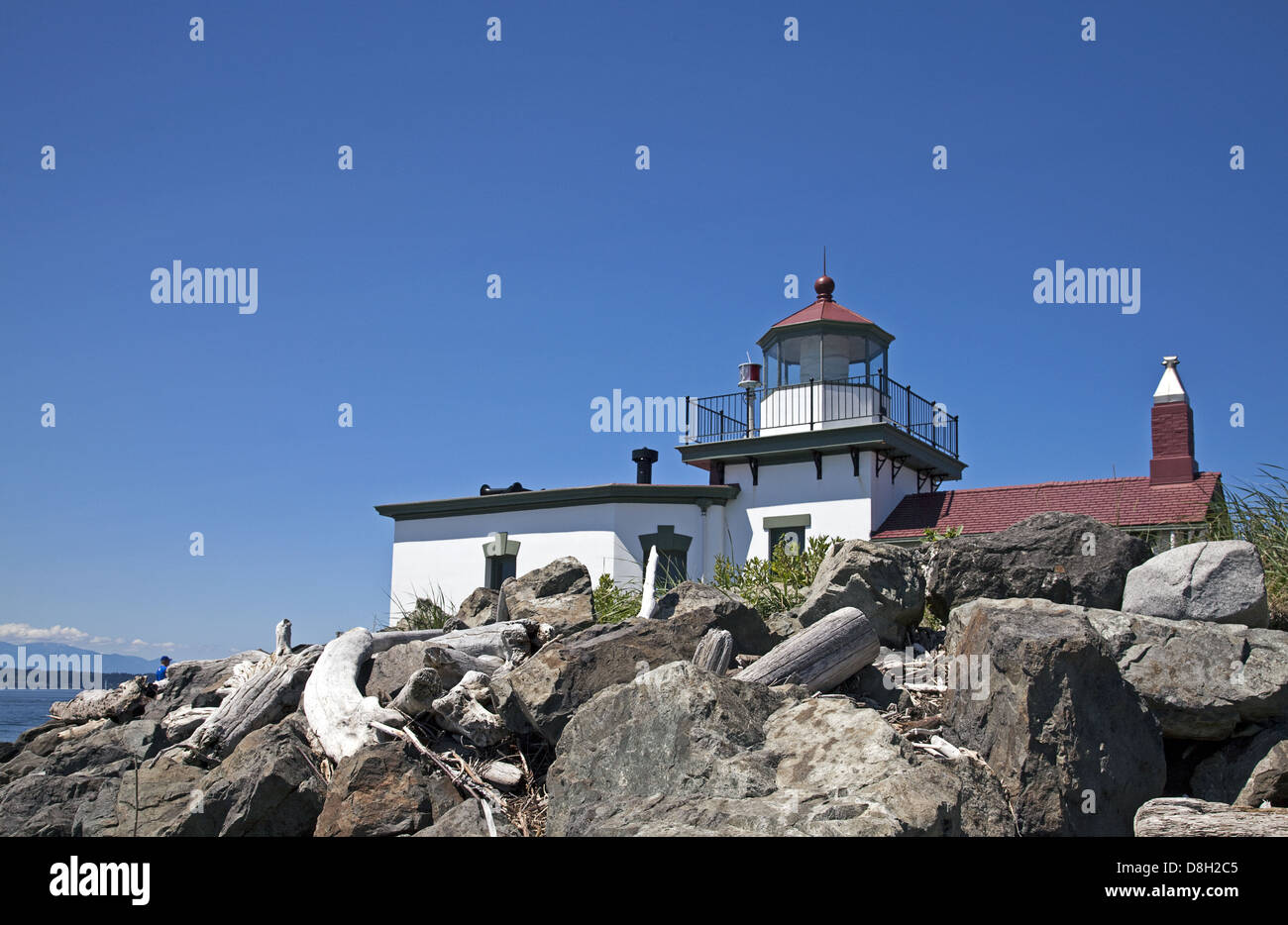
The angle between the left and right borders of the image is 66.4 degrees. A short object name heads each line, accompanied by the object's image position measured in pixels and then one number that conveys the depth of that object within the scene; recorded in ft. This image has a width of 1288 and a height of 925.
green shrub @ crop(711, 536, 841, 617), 34.42
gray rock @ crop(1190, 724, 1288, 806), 19.67
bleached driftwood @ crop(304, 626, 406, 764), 23.04
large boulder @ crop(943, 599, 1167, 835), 18.12
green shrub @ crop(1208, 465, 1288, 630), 25.84
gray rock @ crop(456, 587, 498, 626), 34.47
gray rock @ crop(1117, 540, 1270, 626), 23.32
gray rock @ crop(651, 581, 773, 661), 24.88
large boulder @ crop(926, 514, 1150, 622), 25.66
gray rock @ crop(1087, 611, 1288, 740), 20.98
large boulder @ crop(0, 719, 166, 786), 28.76
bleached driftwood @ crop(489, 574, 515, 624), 32.01
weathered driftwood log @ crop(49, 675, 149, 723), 33.76
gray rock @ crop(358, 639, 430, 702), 25.85
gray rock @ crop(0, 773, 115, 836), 24.82
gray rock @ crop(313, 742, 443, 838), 18.97
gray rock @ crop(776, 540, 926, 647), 26.94
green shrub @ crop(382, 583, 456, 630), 43.75
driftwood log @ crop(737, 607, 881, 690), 22.70
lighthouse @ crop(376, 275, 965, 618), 64.90
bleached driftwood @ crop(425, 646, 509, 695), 24.22
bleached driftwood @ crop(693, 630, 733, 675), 22.95
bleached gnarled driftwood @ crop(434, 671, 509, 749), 22.13
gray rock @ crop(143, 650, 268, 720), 31.40
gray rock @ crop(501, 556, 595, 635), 29.86
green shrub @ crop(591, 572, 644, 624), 35.73
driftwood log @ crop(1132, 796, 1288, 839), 16.56
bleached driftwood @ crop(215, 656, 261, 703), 30.50
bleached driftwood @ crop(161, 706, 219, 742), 28.81
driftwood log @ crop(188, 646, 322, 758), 26.50
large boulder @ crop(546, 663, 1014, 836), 14.32
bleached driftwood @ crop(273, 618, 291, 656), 31.07
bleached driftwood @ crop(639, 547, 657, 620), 29.91
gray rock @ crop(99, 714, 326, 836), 20.81
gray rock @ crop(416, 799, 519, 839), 17.85
